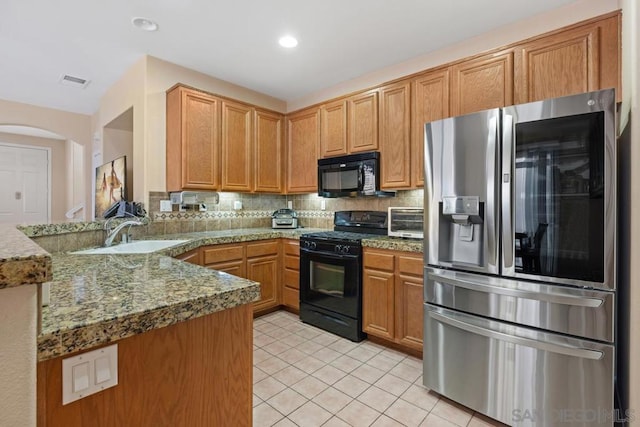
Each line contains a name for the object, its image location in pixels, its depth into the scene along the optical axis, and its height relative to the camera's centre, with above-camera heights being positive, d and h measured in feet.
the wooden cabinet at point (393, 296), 7.93 -2.33
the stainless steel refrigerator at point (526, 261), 4.73 -0.88
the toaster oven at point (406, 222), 9.08 -0.32
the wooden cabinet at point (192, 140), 9.61 +2.33
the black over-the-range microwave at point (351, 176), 9.89 +1.24
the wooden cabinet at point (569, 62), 6.28 +3.32
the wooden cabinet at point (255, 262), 9.47 -1.70
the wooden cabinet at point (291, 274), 11.01 -2.30
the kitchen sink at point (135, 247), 6.22 -0.85
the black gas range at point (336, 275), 9.14 -2.03
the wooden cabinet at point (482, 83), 7.51 +3.34
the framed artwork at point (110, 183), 11.92 +1.18
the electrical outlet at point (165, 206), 10.03 +0.18
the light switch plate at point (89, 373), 2.22 -1.23
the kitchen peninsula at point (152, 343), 2.17 -1.15
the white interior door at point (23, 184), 18.02 +1.71
